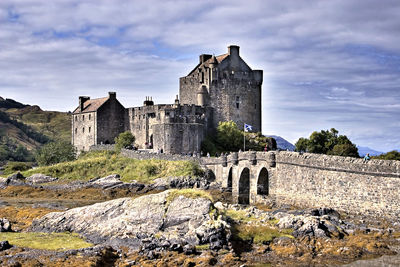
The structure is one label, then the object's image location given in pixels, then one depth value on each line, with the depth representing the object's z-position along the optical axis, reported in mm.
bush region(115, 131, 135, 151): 67906
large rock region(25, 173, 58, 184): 60869
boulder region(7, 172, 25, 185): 59309
